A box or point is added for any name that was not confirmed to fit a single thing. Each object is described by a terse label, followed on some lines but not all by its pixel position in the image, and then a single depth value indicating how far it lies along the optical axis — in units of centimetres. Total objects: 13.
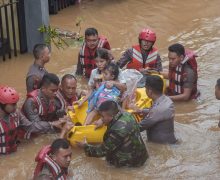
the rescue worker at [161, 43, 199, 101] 855
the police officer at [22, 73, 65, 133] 731
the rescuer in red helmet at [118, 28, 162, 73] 898
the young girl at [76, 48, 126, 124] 807
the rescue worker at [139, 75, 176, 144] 696
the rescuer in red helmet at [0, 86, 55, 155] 679
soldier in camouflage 636
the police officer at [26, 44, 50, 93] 803
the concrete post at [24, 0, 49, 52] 1060
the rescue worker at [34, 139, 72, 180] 576
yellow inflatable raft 711
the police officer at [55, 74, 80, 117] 757
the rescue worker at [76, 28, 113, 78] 940
